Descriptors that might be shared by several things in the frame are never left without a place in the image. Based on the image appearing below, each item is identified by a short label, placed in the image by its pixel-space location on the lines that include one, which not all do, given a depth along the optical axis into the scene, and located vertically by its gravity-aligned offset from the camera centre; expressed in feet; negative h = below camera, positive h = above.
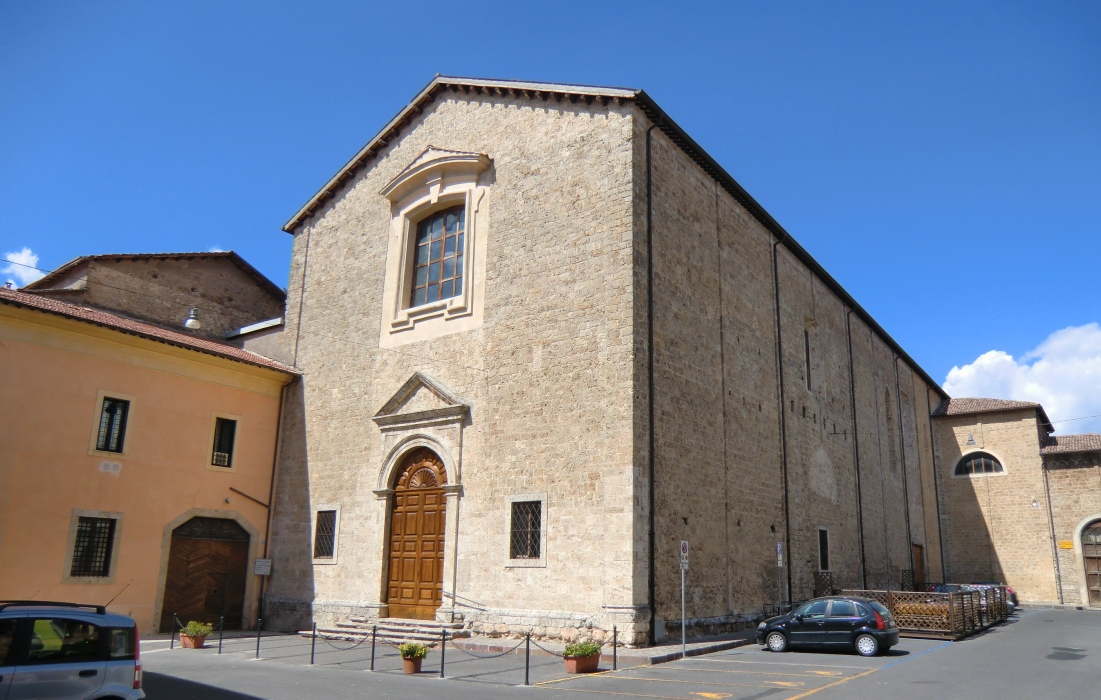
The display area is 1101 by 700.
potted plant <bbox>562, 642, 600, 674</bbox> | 42.80 -5.19
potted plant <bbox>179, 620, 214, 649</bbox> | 56.49 -6.02
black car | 51.24 -4.13
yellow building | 57.62 +6.30
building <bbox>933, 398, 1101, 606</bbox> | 111.96 +9.29
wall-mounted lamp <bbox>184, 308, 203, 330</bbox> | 83.71 +22.60
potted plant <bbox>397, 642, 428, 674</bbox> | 43.73 -5.46
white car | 25.13 -3.43
